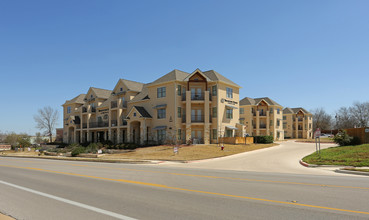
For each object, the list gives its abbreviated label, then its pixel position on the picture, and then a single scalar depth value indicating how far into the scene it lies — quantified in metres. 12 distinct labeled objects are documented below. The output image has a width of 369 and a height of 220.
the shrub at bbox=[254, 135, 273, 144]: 41.56
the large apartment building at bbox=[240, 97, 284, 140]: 60.00
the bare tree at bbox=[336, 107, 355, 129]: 92.69
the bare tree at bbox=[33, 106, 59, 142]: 72.12
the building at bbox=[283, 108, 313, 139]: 76.12
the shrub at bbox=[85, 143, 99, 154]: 36.56
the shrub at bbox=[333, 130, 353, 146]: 27.08
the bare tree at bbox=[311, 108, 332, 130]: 108.56
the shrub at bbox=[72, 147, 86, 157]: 34.31
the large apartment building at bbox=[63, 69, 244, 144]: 38.00
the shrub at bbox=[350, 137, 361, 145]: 26.65
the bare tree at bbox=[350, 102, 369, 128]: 86.89
